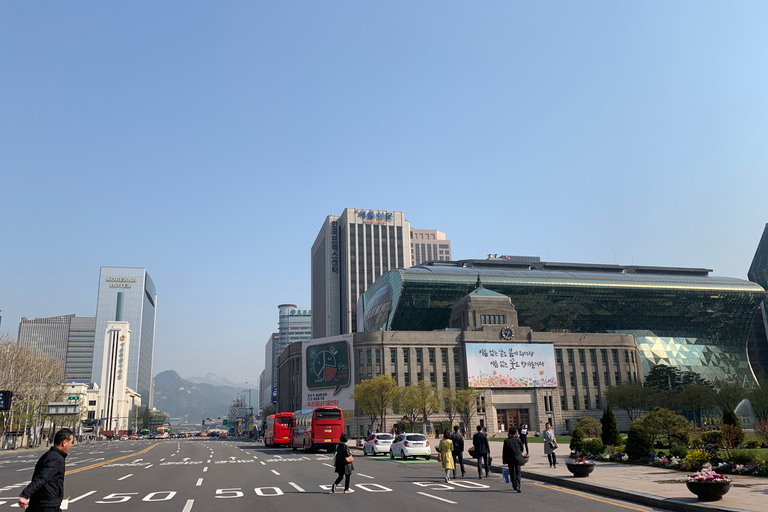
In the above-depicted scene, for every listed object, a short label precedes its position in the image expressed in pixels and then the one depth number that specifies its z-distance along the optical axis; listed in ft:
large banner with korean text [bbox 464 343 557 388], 305.53
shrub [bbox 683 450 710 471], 64.03
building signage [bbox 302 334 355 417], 311.88
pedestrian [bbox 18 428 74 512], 26.46
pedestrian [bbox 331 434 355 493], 60.18
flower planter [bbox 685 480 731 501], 48.37
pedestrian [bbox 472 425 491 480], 73.97
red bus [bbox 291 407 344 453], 147.74
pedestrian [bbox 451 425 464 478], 76.02
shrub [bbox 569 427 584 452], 98.43
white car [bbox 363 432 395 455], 132.16
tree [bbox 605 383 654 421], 292.73
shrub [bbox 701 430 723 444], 86.91
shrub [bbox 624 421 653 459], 86.12
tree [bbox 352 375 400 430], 252.62
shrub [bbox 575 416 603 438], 144.09
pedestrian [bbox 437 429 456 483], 71.77
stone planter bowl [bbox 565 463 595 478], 68.85
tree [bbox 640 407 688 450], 96.78
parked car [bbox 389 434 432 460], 113.19
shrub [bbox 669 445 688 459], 81.20
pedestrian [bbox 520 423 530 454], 103.79
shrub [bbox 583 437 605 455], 93.91
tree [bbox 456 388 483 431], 250.98
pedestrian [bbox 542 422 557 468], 83.82
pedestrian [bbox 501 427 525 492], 60.13
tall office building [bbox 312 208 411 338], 590.14
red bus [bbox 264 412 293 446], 198.07
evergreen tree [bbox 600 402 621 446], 102.89
